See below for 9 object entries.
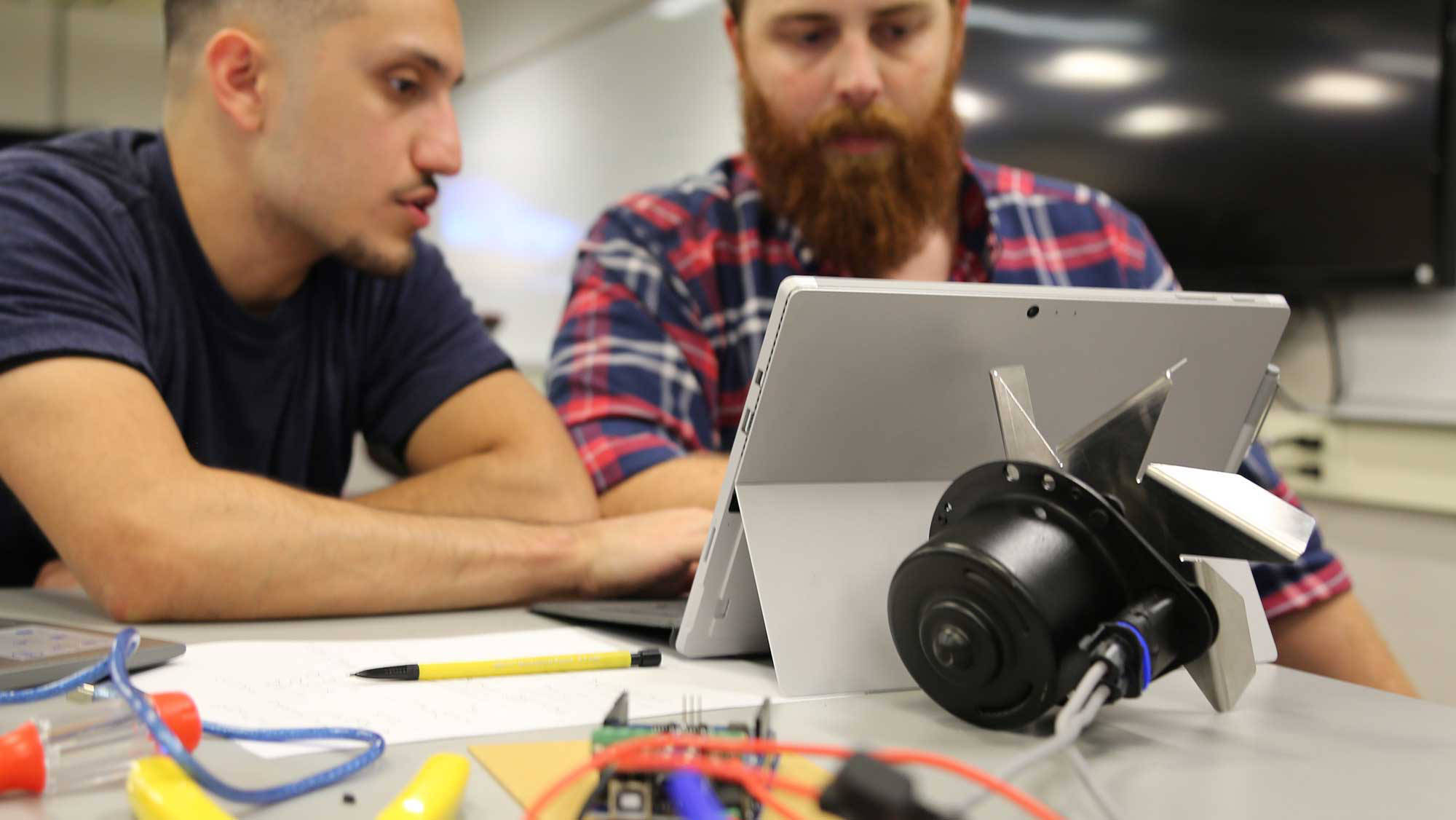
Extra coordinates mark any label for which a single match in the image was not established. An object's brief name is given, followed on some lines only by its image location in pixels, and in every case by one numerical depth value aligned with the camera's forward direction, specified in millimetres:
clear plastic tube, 444
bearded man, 1292
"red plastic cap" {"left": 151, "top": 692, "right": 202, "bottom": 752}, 477
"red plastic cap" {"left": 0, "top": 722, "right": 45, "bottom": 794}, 440
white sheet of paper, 562
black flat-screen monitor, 1906
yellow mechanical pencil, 640
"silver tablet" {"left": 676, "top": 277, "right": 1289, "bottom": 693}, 622
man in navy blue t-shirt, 846
